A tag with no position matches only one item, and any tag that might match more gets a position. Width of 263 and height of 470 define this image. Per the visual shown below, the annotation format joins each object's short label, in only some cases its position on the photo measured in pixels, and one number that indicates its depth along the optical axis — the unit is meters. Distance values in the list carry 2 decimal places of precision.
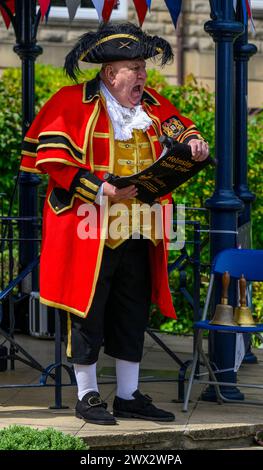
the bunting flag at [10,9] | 18.35
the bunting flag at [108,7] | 14.16
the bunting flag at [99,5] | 12.55
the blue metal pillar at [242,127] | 16.50
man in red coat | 12.85
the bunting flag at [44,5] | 12.69
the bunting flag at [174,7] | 13.83
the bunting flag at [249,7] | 13.94
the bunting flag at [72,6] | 13.12
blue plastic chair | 13.93
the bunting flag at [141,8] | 16.20
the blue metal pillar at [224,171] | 14.06
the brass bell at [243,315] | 13.56
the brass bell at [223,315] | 13.51
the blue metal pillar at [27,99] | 17.80
